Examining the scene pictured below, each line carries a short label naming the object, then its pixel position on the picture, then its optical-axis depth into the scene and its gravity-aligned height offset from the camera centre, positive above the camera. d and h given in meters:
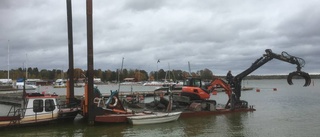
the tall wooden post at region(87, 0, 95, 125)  22.67 +1.88
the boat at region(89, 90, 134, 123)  22.86 -1.92
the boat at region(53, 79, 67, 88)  140.62 -0.17
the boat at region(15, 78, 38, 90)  92.21 -0.45
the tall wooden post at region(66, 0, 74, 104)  26.89 +1.73
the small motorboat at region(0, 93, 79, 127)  21.50 -1.78
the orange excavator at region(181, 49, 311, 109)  30.62 -0.46
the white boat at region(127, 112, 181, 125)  23.44 -2.50
